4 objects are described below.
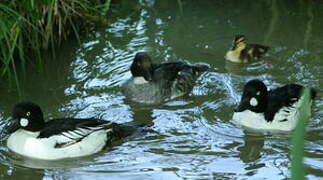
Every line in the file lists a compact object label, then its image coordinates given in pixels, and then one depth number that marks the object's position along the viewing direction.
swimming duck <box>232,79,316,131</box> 10.01
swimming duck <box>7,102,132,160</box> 9.11
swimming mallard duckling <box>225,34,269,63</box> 13.40
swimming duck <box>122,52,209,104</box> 11.86
